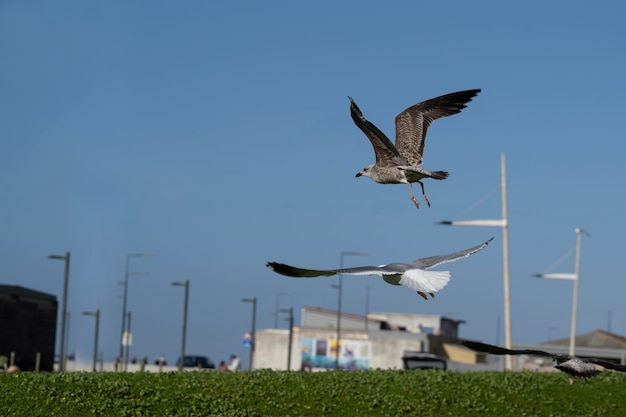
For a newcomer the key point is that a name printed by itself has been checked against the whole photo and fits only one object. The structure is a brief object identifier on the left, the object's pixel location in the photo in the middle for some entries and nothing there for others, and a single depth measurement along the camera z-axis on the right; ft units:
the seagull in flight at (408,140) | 51.13
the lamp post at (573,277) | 214.67
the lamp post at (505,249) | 135.95
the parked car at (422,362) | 140.86
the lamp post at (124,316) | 250.37
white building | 303.27
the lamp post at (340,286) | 259.37
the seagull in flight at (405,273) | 35.27
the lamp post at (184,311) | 208.13
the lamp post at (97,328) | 231.75
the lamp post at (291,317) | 239.34
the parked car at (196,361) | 293.25
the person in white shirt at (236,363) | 140.15
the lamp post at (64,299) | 145.67
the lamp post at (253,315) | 247.54
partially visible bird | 42.42
